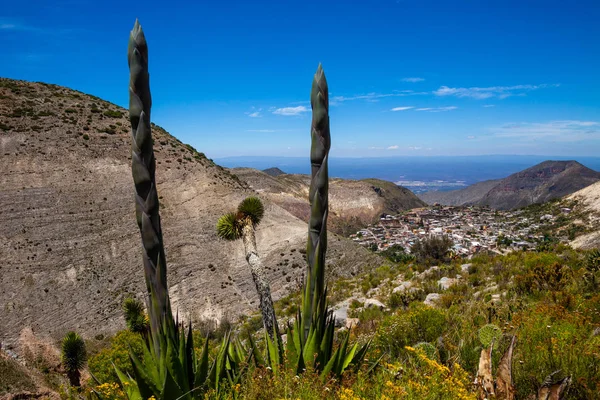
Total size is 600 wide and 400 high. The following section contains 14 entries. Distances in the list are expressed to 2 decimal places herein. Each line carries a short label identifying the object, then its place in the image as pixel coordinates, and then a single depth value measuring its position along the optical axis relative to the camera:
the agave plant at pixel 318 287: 3.10
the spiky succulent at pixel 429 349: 4.52
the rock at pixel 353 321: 9.24
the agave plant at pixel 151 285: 2.89
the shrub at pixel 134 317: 12.27
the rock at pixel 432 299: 9.75
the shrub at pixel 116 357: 11.07
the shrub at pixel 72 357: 12.79
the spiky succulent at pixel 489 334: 4.40
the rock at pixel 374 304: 11.09
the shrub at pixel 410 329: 5.89
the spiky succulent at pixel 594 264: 8.68
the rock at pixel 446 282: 11.64
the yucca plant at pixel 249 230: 9.19
